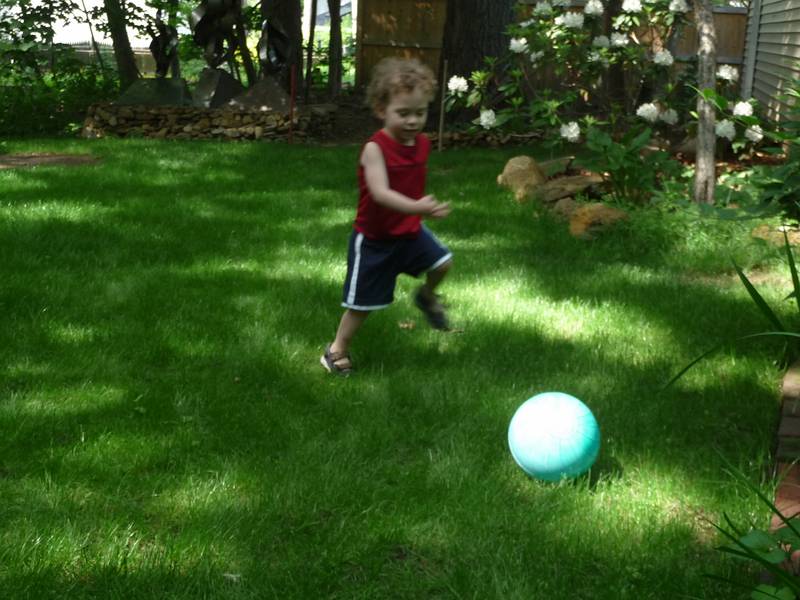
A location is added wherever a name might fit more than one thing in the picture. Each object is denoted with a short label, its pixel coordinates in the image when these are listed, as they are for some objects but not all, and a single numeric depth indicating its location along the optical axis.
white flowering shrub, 8.62
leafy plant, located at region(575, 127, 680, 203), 7.47
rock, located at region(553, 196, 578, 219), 7.60
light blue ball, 3.47
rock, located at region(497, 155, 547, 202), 8.46
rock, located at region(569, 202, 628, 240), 7.03
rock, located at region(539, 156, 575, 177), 8.97
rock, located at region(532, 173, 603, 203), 8.05
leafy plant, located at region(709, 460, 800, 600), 2.40
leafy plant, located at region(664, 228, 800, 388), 3.19
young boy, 4.24
